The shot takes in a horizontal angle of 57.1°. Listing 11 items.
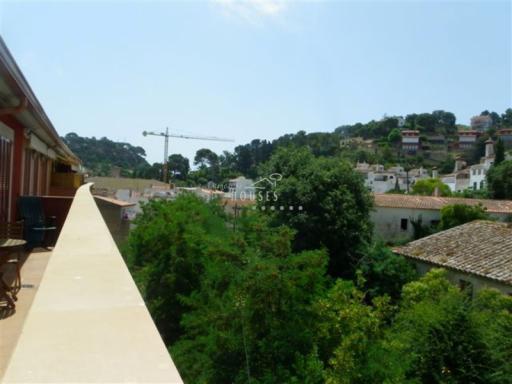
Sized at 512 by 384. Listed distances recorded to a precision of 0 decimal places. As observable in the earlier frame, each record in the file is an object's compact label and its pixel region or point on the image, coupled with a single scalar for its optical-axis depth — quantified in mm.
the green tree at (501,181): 57000
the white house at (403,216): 37844
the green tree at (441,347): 9469
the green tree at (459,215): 33375
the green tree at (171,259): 11047
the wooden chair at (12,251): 4366
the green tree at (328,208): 26734
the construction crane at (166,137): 108788
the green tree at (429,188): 62528
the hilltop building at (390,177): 78312
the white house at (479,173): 74562
